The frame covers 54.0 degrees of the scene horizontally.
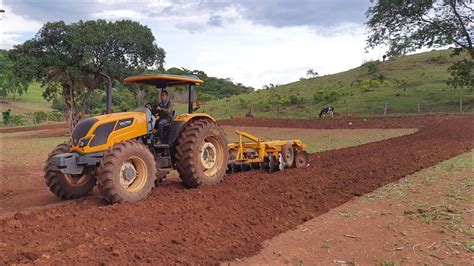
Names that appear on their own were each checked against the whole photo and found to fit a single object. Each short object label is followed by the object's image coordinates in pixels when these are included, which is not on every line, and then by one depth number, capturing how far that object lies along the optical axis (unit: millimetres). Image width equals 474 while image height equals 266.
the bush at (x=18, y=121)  46188
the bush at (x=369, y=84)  38969
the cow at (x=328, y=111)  31419
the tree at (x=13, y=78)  24281
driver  8609
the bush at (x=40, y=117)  48375
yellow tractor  7168
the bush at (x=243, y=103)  42062
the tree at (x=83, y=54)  23844
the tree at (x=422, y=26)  26562
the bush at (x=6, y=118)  46406
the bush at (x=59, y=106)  70875
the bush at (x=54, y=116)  52419
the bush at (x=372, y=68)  47594
